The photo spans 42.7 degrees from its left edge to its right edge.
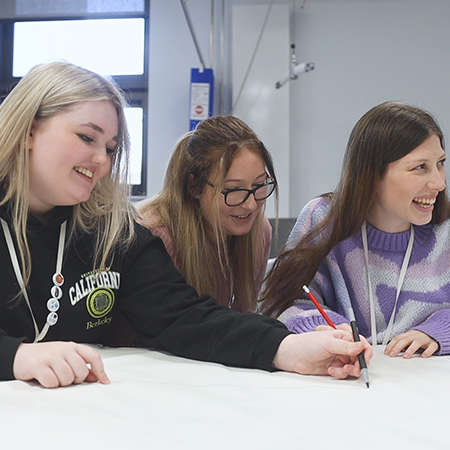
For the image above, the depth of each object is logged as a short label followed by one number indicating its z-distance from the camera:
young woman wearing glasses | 1.41
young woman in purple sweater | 1.31
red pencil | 1.05
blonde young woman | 1.00
